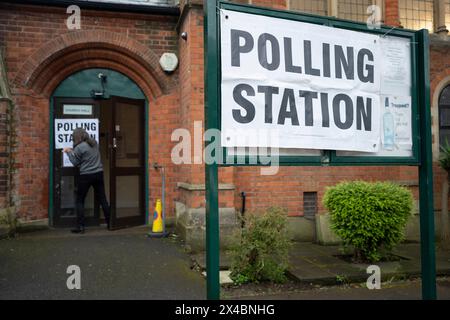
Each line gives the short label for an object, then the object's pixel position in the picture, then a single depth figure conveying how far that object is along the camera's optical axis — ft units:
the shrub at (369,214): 16.90
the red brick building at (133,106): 20.68
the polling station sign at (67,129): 23.27
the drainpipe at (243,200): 21.22
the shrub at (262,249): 14.67
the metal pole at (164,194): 22.59
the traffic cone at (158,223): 21.88
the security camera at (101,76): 23.63
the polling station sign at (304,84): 8.41
